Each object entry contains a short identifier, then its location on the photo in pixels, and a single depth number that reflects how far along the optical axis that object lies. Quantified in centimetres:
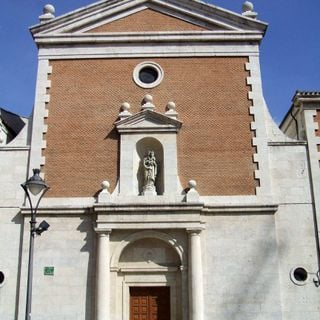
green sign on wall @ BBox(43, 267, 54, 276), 1350
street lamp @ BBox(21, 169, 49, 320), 1011
